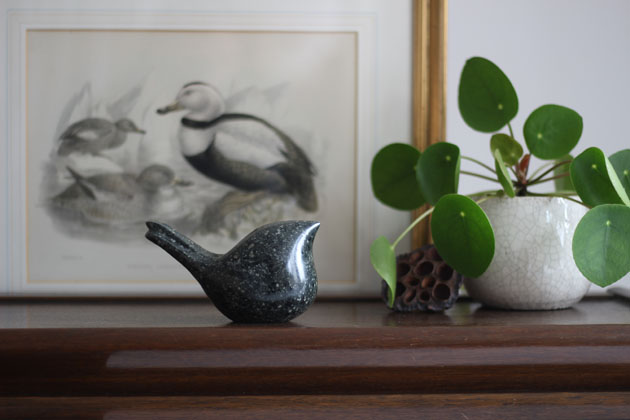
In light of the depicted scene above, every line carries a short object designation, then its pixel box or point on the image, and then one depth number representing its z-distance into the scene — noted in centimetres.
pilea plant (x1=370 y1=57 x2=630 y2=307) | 54
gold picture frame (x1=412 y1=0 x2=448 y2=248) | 76
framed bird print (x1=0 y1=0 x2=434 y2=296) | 76
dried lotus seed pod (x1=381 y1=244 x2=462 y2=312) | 63
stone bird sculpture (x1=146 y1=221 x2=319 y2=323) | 54
